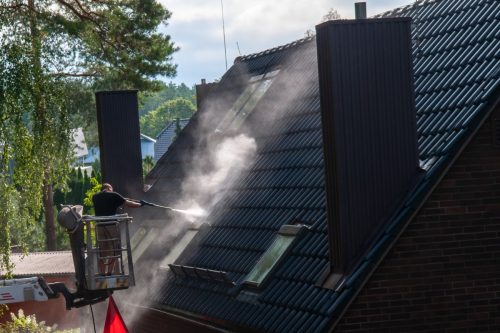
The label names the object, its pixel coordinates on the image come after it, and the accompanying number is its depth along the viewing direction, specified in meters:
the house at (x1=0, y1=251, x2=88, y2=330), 35.62
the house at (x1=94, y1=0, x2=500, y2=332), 12.29
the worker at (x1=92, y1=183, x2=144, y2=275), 16.67
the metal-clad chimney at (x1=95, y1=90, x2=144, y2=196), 21.77
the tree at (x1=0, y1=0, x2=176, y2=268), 19.06
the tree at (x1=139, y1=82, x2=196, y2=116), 39.66
